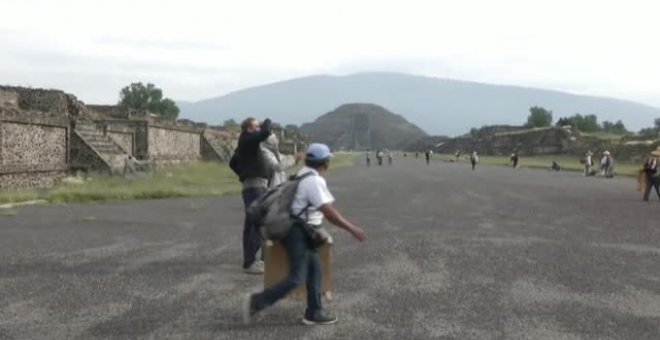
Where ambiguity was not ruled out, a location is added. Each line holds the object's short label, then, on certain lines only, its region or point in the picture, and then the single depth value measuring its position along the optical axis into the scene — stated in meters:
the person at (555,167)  46.01
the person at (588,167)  39.41
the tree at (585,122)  101.49
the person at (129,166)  24.83
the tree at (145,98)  90.25
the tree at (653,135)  58.98
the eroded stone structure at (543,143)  54.80
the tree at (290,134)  80.72
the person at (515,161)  51.62
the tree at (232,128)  53.38
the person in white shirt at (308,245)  5.89
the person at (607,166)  37.66
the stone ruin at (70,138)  20.28
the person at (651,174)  20.34
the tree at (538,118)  114.78
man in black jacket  8.09
